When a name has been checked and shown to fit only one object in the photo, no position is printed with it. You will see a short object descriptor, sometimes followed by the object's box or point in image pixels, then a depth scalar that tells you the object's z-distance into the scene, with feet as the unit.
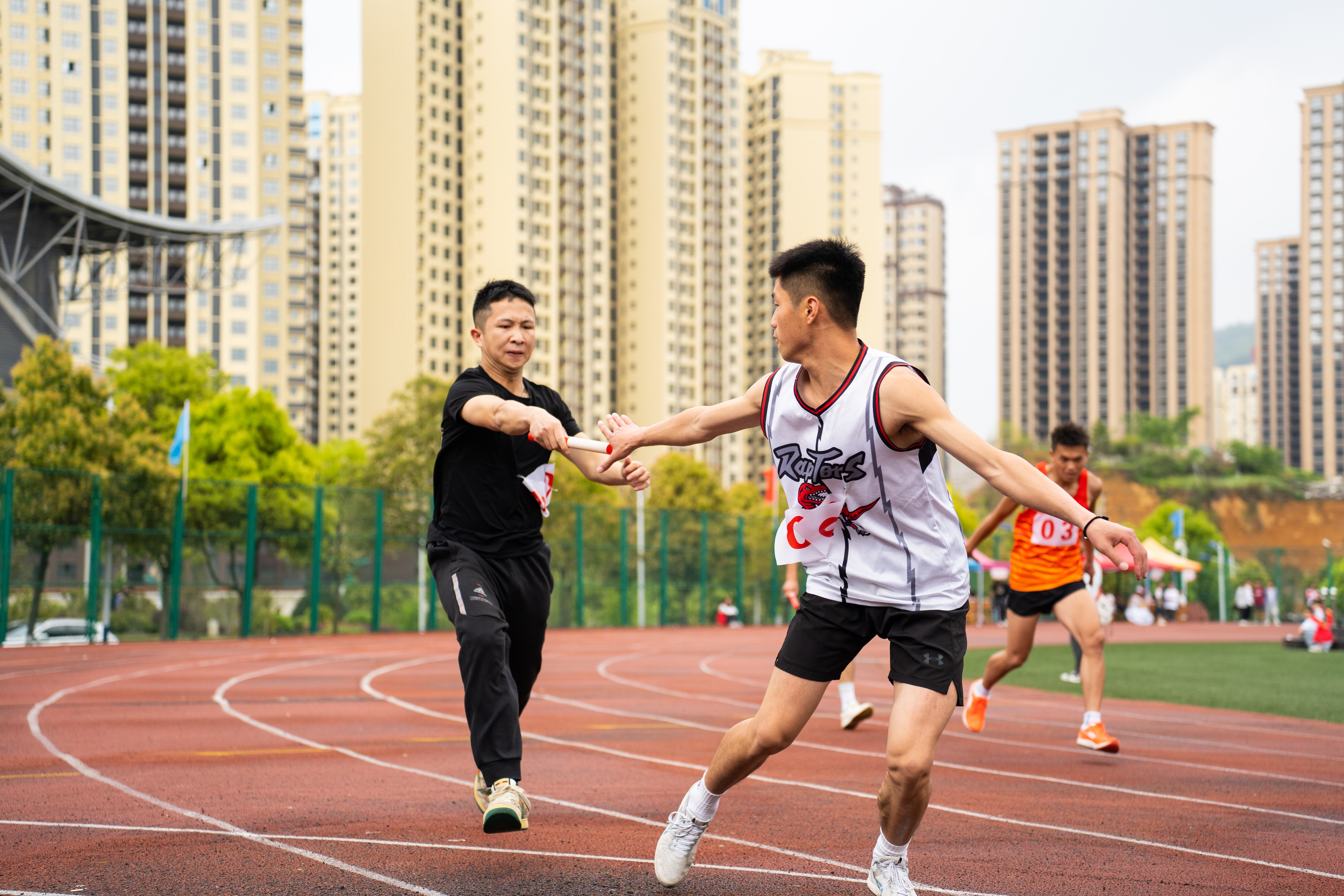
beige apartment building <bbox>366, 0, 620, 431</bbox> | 310.65
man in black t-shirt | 16.05
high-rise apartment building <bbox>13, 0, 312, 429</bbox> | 275.59
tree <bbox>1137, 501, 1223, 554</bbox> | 200.54
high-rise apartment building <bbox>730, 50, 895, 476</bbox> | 396.98
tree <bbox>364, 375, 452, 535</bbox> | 153.17
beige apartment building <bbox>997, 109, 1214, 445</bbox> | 440.86
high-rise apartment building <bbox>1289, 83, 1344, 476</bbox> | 424.05
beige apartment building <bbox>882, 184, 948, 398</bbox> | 572.51
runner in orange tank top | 26.18
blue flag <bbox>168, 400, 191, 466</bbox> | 77.05
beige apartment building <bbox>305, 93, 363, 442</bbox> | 449.89
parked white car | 65.16
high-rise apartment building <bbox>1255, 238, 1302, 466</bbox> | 454.40
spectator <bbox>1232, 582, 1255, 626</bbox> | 142.51
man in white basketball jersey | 12.73
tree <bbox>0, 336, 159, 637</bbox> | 86.38
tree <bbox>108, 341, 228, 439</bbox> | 143.95
